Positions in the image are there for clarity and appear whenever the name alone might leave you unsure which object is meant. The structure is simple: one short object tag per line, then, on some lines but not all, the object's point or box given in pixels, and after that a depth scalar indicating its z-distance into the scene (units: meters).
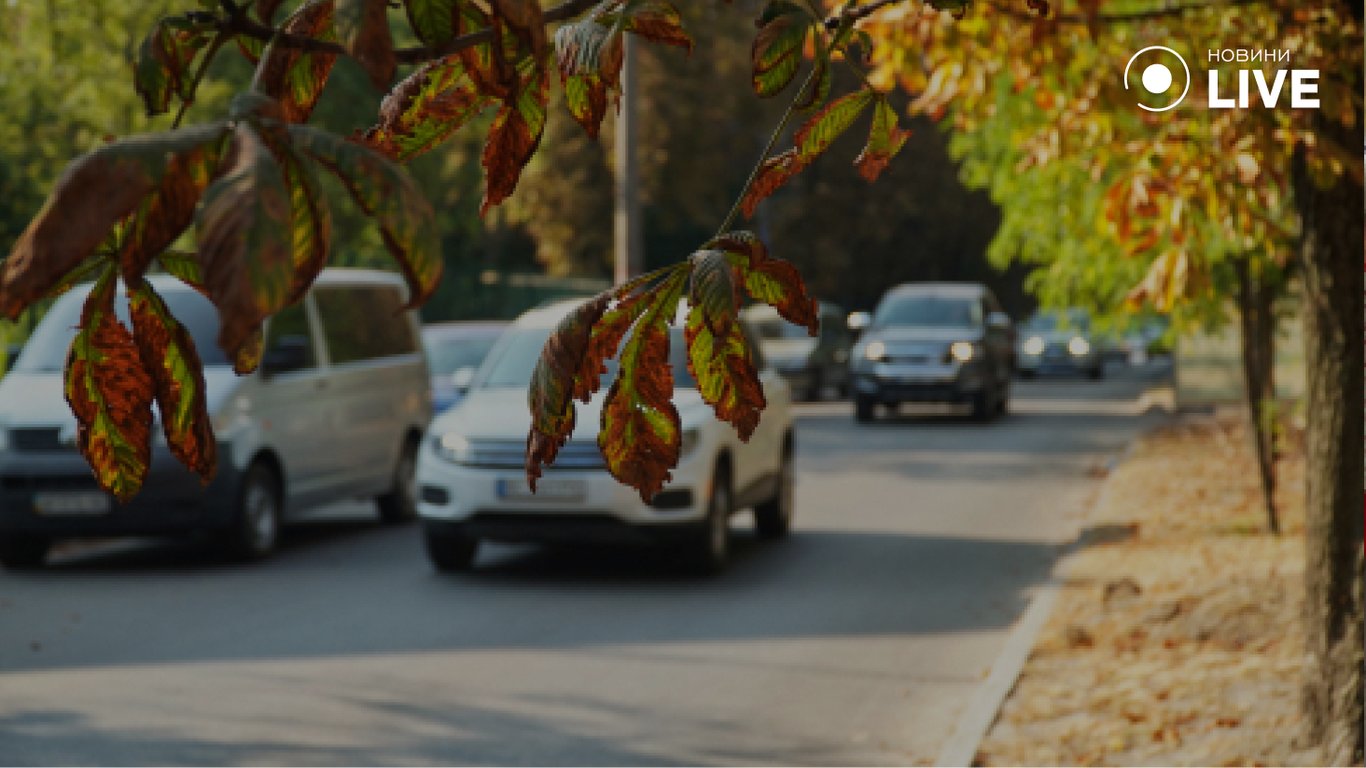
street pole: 22.77
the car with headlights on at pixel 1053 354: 43.31
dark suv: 26.62
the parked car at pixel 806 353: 33.09
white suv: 11.04
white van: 11.71
